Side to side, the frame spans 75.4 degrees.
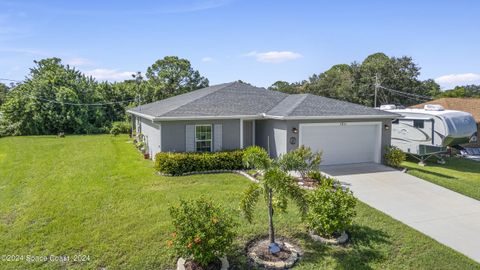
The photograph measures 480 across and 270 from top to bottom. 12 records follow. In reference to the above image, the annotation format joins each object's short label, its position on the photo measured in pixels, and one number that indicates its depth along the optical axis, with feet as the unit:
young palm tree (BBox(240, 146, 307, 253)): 21.80
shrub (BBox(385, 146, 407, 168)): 50.26
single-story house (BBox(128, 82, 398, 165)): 48.42
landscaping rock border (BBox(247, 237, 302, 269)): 21.42
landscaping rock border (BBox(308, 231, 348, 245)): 24.54
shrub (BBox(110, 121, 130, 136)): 103.04
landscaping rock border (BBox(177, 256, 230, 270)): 20.78
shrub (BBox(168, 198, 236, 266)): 19.52
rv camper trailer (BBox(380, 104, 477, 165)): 57.88
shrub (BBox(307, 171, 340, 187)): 39.40
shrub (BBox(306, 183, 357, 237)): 24.32
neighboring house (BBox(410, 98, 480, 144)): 82.28
